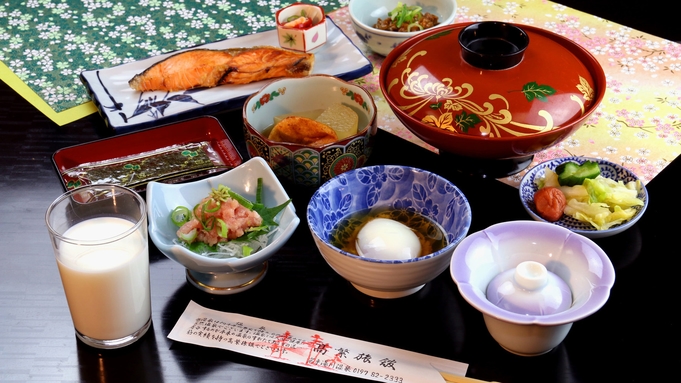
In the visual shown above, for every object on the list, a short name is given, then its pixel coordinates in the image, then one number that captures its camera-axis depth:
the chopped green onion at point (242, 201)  1.27
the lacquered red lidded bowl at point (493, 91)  1.31
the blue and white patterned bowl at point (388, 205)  1.11
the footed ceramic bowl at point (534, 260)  0.99
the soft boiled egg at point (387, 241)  1.21
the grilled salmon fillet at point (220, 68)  1.75
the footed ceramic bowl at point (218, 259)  1.16
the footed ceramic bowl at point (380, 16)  1.82
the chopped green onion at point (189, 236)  1.21
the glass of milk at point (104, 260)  1.05
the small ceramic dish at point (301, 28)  1.86
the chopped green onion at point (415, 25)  1.85
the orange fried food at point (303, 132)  1.47
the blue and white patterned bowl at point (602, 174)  1.29
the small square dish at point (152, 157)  1.45
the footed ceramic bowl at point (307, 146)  1.40
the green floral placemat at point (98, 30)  1.89
